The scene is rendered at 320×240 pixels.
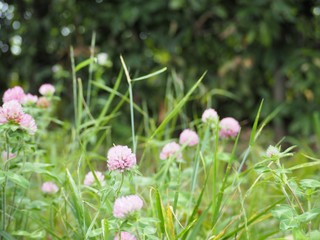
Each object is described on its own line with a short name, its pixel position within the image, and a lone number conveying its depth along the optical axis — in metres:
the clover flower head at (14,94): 1.12
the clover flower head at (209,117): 1.19
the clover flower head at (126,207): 0.94
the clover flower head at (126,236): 1.00
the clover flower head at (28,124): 1.02
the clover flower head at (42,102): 1.24
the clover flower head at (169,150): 1.16
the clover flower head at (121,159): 0.98
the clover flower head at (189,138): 1.19
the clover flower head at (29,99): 1.19
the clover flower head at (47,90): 1.25
